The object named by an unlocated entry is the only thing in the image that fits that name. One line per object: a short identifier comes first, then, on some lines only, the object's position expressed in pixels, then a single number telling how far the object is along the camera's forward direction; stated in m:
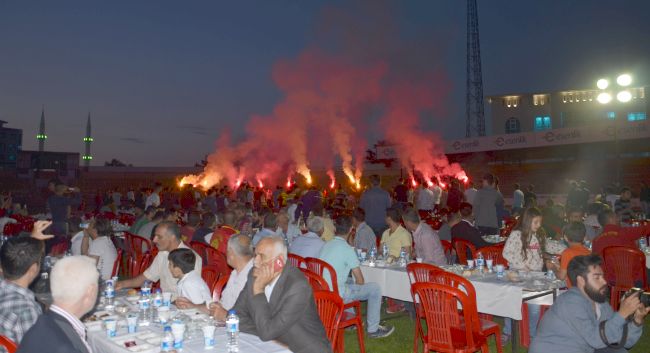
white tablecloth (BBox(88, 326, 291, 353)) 3.12
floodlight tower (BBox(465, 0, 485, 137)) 47.25
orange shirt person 5.02
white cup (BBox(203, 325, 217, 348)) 3.12
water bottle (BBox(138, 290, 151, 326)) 3.73
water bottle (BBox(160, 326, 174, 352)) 3.01
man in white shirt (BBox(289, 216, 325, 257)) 6.36
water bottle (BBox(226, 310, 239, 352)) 3.08
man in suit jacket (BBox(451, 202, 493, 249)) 7.48
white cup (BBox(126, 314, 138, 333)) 3.45
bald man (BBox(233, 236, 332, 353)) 3.20
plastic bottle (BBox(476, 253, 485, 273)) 5.72
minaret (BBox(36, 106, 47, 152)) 75.94
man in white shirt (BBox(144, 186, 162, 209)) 14.24
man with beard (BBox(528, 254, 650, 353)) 3.13
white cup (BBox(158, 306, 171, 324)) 3.74
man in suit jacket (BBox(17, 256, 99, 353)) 2.34
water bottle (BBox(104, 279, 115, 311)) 4.31
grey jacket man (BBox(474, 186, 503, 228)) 9.42
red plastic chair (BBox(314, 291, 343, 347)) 3.88
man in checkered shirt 3.11
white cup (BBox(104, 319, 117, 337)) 3.37
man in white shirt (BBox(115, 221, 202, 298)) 5.10
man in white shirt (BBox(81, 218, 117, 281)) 6.16
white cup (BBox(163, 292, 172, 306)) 4.09
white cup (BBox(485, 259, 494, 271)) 5.80
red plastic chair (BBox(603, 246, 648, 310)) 6.35
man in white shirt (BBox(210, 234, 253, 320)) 4.27
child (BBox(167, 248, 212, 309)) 4.26
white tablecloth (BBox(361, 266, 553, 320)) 4.89
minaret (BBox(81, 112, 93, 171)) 82.07
